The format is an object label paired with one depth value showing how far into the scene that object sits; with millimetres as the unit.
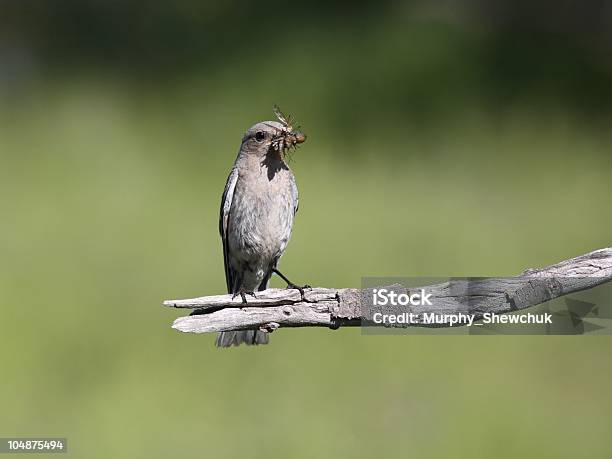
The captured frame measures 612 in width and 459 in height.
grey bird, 6758
